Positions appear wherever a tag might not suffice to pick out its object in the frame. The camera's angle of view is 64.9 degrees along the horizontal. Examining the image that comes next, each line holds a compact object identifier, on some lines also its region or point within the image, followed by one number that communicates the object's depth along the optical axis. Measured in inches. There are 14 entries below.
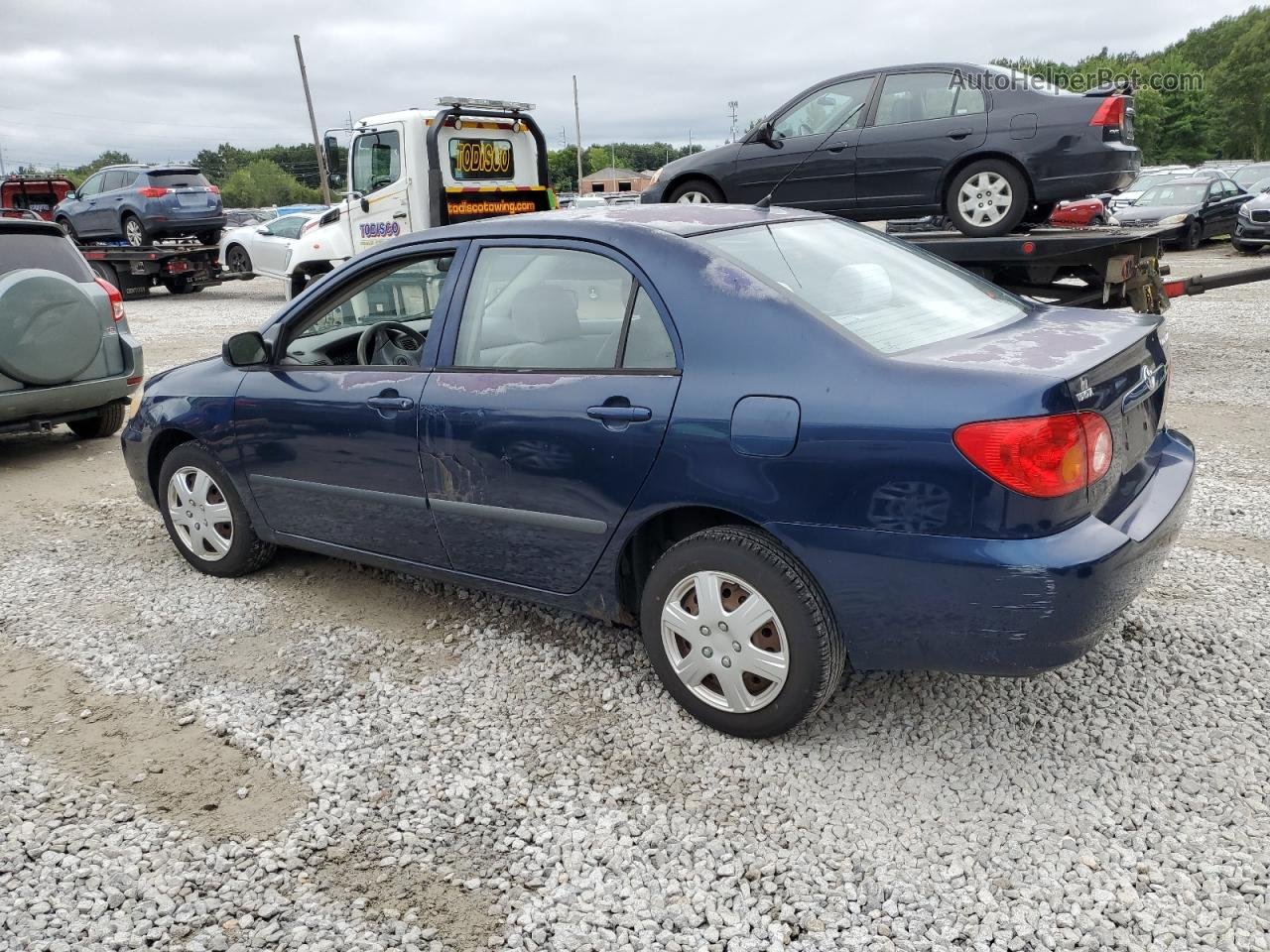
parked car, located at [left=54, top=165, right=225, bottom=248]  733.9
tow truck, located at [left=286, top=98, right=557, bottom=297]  467.2
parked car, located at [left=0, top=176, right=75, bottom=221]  890.1
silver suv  247.4
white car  699.4
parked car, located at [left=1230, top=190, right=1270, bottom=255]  701.9
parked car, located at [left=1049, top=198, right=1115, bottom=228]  596.1
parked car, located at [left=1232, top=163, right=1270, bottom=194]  882.8
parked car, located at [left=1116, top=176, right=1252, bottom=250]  754.2
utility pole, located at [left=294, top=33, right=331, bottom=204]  1628.9
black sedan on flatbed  305.1
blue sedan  99.6
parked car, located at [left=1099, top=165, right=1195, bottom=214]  797.9
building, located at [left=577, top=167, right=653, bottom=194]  3545.8
